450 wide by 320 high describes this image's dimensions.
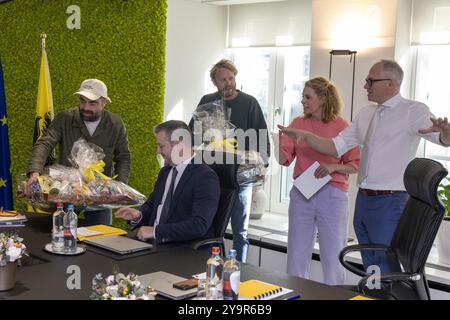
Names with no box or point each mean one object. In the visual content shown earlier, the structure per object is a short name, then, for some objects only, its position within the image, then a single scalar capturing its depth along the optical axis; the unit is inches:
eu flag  205.3
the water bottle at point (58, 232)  98.0
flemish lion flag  202.1
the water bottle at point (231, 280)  70.4
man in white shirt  123.8
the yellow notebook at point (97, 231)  108.9
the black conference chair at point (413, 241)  95.0
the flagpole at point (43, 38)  198.8
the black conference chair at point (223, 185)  118.5
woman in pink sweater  138.0
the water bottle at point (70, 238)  96.7
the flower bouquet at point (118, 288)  63.3
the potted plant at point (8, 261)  76.8
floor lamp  185.0
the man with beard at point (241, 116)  160.9
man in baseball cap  148.7
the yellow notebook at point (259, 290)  75.0
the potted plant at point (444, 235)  161.5
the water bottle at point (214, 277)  71.9
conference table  76.9
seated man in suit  110.7
